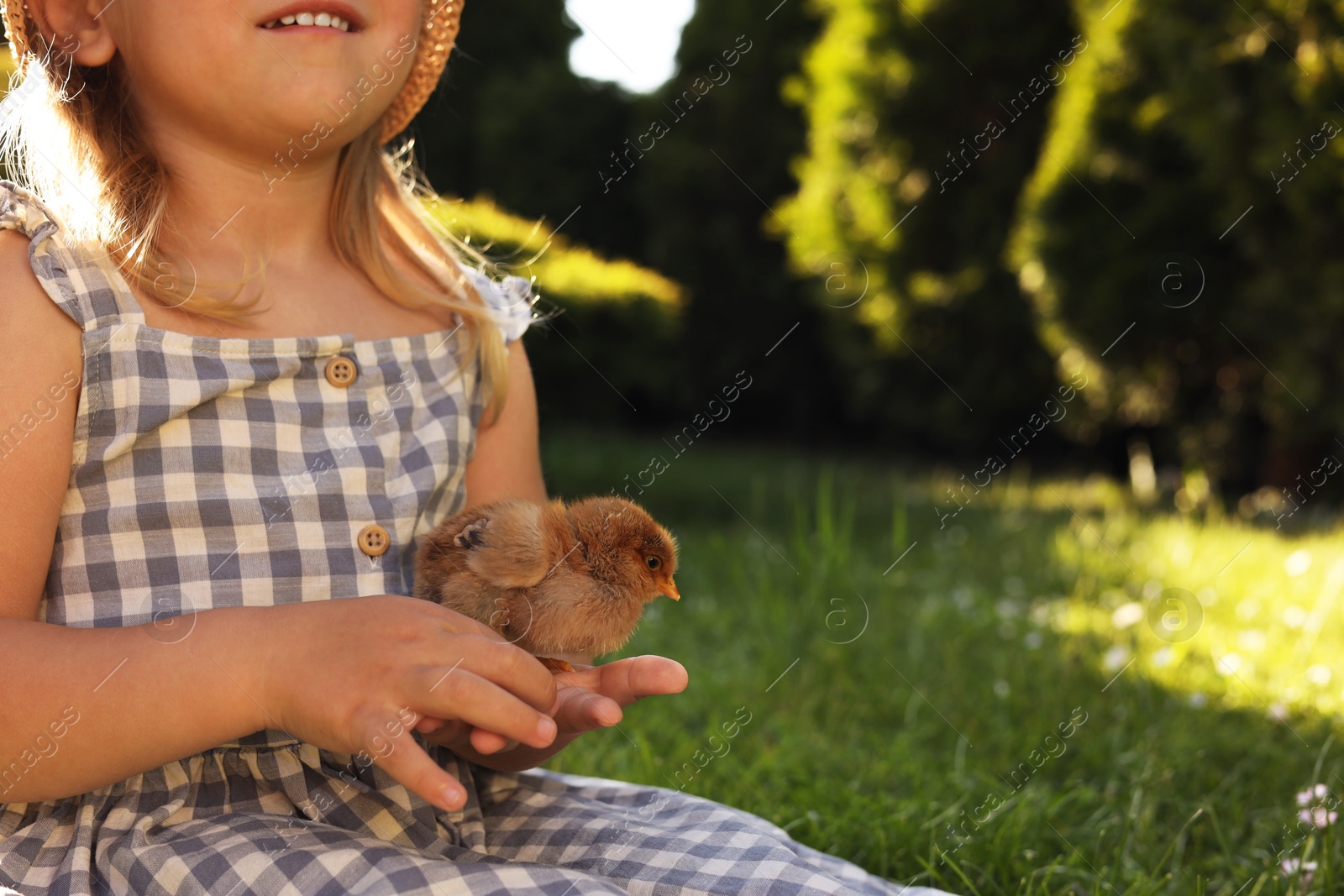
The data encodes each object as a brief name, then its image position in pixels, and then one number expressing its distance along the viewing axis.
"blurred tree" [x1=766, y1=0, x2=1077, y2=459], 8.41
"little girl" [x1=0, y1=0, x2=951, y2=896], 1.18
